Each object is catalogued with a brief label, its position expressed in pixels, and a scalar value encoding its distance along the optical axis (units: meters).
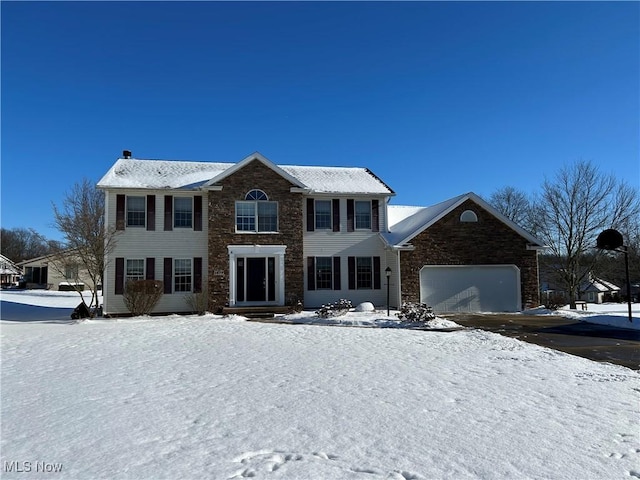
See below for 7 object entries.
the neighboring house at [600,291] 54.53
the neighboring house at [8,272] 52.15
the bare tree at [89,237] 17.66
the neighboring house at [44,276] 44.34
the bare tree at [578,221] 29.42
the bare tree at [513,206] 44.29
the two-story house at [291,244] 18.83
